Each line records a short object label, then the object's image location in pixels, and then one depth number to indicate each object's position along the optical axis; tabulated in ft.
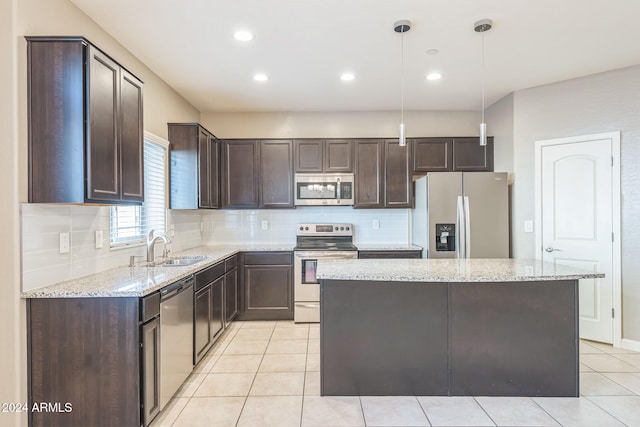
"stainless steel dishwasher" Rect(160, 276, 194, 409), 7.21
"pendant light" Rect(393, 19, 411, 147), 8.10
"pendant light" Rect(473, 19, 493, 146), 8.11
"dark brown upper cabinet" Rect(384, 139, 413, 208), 14.43
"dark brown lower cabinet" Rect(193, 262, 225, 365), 9.26
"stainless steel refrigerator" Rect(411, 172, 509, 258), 12.51
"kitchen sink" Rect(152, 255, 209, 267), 9.95
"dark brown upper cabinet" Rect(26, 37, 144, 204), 6.09
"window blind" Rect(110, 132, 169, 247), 9.07
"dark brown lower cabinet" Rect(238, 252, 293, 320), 13.65
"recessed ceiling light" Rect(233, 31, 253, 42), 8.63
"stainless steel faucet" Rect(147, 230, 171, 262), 9.59
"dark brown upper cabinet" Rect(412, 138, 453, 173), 14.42
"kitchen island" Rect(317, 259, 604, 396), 7.87
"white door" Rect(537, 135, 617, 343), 11.06
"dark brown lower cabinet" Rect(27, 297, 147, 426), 6.14
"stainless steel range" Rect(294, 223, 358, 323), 13.46
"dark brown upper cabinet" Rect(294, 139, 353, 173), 14.51
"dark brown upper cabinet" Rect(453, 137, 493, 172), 14.39
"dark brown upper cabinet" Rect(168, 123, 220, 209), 11.91
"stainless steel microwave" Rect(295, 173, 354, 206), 14.43
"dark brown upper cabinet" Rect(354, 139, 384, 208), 14.44
